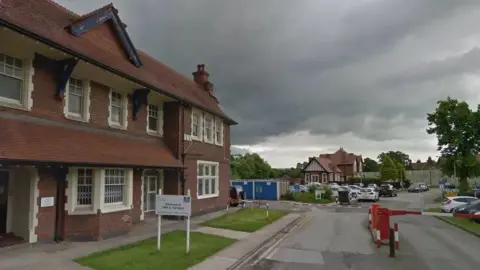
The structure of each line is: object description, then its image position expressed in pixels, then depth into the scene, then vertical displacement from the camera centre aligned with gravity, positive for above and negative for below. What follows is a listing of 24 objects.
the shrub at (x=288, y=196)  42.72 -2.91
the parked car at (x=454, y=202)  29.88 -2.52
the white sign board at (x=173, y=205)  11.39 -1.02
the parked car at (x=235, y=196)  30.62 -2.10
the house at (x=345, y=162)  95.13 +1.97
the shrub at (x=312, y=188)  43.89 -2.08
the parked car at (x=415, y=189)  69.62 -3.45
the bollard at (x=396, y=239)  12.80 -2.38
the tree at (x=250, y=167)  82.12 +0.70
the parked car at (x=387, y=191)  52.94 -2.89
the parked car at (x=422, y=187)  72.37 -3.23
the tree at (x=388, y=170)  80.94 -0.05
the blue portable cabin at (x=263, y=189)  43.50 -2.11
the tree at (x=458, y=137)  47.22 +3.99
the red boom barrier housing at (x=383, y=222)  14.77 -2.01
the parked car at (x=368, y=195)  42.81 -2.77
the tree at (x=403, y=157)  134.12 +4.58
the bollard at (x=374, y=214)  17.24 -2.03
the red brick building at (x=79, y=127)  11.60 +1.67
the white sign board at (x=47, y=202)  12.36 -0.98
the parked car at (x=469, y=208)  24.38 -2.46
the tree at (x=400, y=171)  84.01 -0.28
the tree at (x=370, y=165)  133.00 +1.69
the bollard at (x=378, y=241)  14.03 -2.60
